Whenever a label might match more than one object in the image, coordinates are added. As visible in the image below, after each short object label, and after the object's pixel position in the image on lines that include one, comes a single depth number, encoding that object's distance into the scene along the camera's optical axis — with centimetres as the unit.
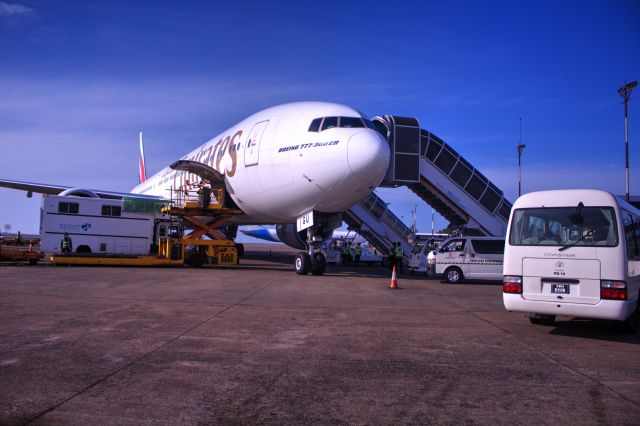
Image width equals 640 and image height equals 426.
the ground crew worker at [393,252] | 2212
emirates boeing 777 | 1469
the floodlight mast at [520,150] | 4044
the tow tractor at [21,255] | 2047
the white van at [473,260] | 1869
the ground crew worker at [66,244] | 1995
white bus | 758
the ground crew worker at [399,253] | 2414
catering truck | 2023
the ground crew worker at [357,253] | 3243
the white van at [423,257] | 2133
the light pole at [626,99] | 2612
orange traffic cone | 1461
